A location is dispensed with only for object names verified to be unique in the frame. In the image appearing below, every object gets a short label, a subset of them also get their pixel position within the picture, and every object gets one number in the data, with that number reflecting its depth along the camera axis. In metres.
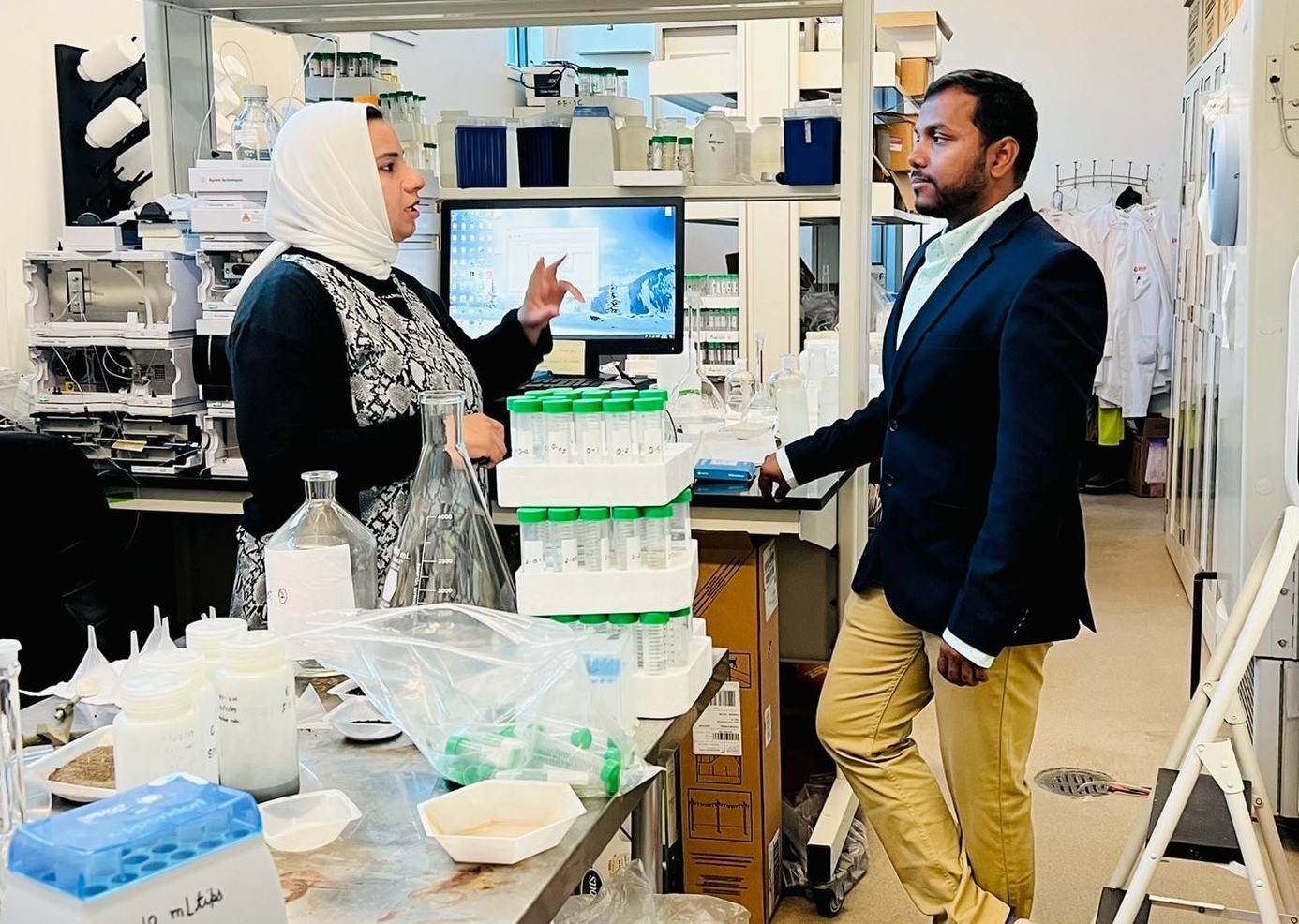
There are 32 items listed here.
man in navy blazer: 2.09
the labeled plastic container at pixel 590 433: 1.58
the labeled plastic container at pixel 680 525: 1.68
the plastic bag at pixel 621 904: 1.69
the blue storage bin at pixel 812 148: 3.06
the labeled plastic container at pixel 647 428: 1.58
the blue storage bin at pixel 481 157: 3.46
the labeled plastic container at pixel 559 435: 1.58
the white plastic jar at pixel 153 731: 1.17
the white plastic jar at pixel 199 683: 1.21
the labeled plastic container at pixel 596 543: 1.59
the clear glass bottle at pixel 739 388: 3.68
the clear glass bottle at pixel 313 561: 1.65
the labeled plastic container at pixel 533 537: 1.58
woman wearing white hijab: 2.04
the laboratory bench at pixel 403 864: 1.13
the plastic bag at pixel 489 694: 1.36
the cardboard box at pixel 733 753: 2.76
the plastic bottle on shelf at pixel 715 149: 3.38
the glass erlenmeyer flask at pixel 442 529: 1.71
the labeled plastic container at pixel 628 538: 1.58
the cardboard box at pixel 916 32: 5.42
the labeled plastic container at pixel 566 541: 1.58
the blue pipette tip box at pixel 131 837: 0.81
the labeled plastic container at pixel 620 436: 1.58
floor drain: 3.53
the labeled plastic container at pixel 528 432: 1.59
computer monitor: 3.33
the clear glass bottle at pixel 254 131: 3.19
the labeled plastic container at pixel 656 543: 1.59
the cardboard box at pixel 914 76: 5.33
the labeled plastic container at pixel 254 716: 1.30
